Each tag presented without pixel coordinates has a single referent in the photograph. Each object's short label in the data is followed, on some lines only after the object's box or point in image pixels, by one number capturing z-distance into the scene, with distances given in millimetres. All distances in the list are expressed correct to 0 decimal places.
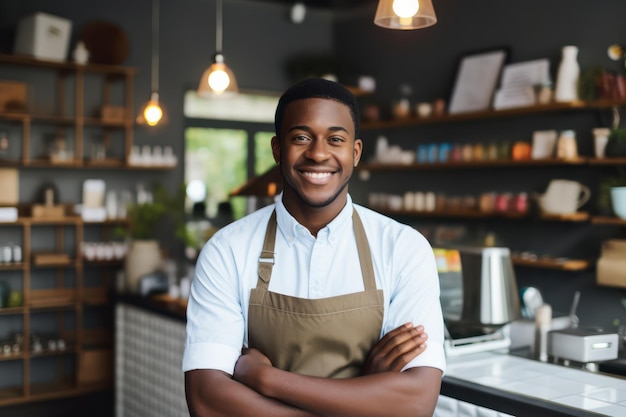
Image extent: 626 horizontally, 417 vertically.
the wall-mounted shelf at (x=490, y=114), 4918
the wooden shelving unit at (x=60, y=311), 5629
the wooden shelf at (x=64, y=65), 5527
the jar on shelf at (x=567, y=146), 5020
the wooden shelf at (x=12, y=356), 5539
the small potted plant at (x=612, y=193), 4613
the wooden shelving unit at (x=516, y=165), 4909
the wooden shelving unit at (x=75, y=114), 5617
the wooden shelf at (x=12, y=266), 5485
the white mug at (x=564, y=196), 5008
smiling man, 1683
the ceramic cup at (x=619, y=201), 4590
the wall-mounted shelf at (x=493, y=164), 4848
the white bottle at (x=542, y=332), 2797
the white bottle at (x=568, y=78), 5031
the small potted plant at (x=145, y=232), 5023
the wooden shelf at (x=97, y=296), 5897
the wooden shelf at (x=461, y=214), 5387
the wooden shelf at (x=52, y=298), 5723
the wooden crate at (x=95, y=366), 5754
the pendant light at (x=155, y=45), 6418
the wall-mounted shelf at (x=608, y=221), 4637
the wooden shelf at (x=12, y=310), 5531
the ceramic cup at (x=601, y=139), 4852
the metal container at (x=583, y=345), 2660
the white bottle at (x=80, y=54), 5770
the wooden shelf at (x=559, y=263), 5000
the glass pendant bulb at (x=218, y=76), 4074
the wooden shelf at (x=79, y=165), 5582
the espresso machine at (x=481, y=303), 2850
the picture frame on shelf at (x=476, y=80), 5754
